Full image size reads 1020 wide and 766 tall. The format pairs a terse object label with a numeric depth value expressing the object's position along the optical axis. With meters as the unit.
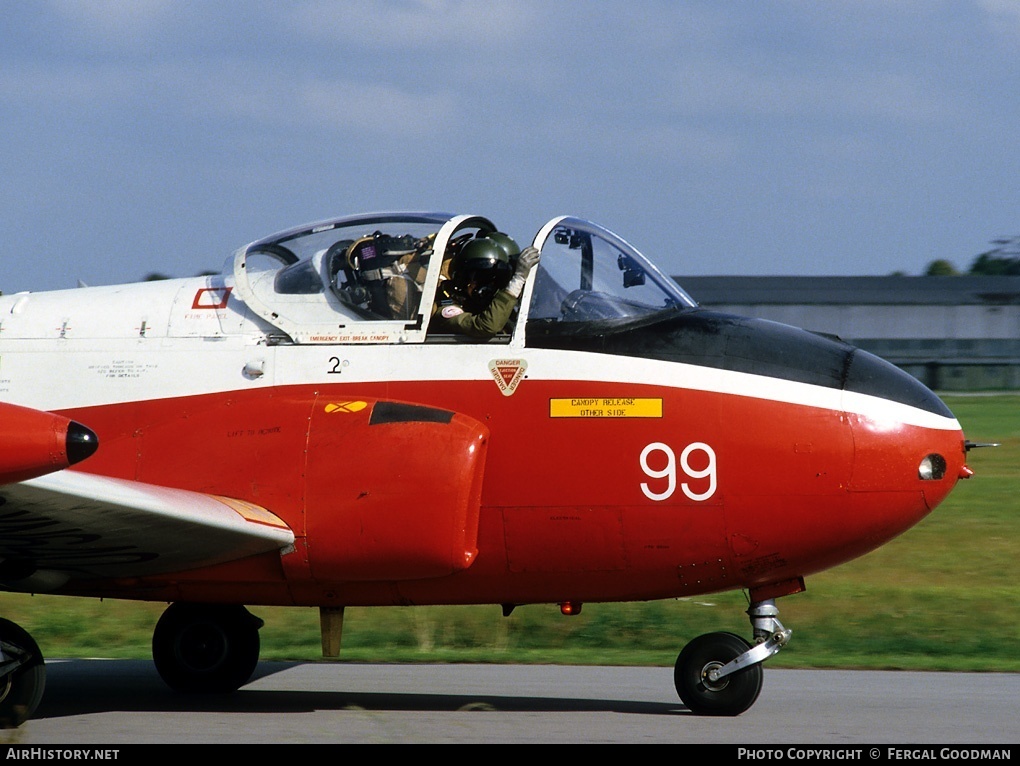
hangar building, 118.69
